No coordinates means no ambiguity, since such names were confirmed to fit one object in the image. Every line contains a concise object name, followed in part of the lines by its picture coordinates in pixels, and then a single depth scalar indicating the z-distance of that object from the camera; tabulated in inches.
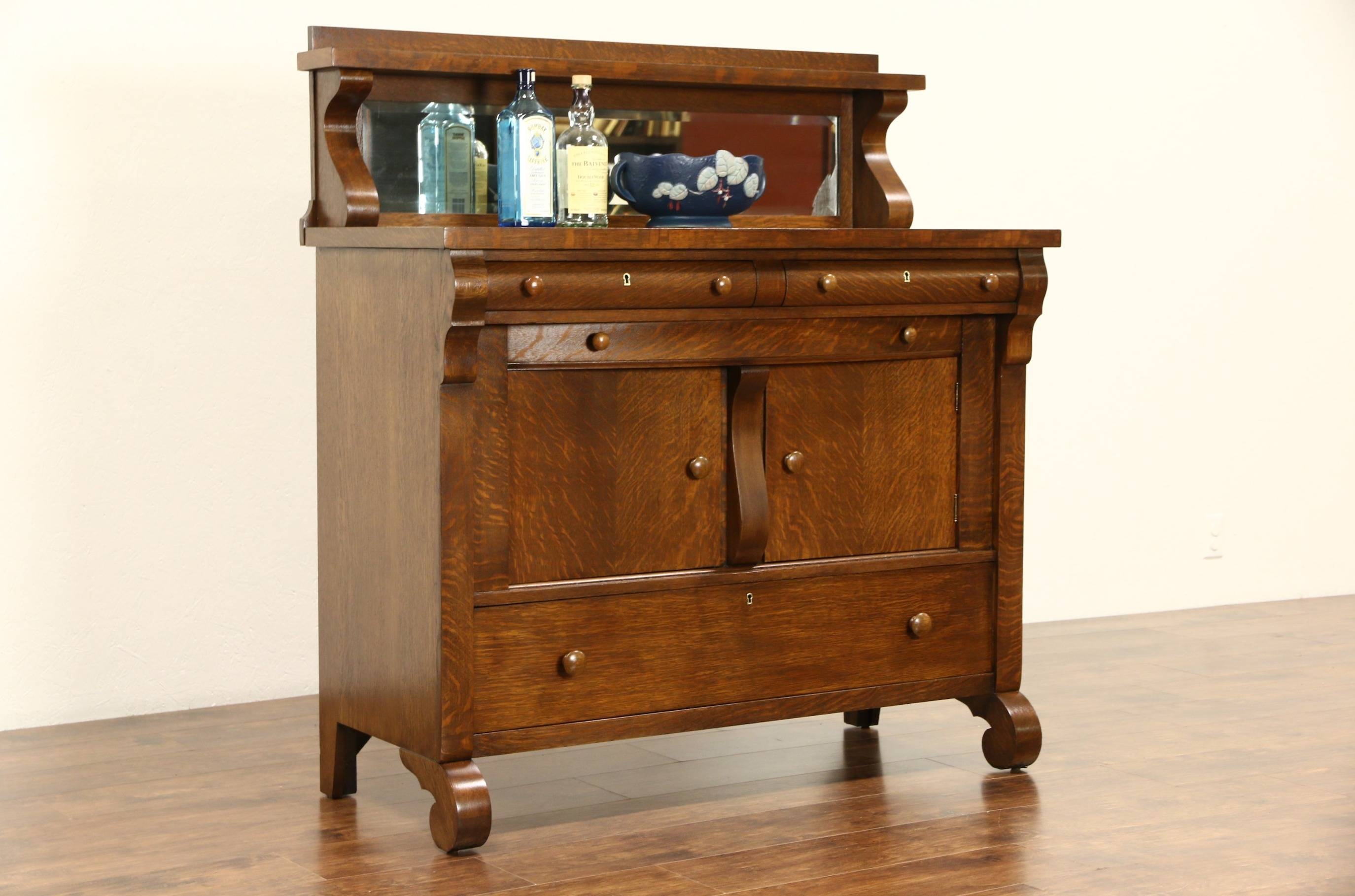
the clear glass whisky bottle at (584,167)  112.7
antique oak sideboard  102.1
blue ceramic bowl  115.5
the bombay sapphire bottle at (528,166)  110.7
